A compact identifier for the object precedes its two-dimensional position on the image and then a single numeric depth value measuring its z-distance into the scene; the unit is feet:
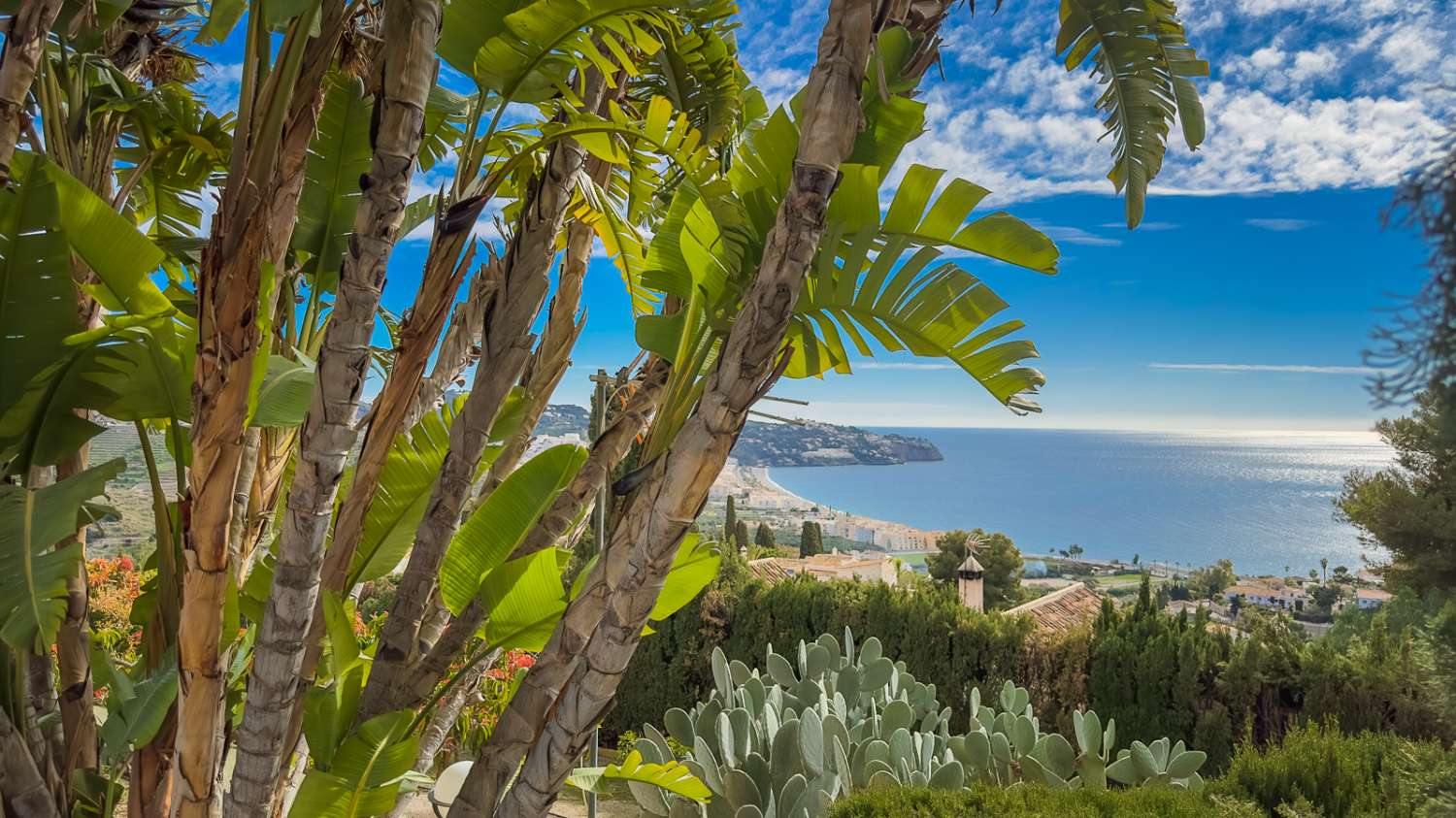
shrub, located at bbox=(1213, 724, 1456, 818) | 8.13
